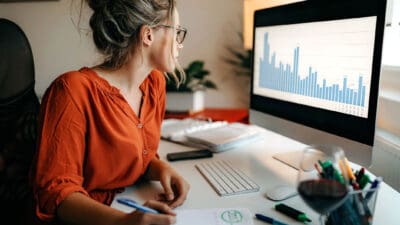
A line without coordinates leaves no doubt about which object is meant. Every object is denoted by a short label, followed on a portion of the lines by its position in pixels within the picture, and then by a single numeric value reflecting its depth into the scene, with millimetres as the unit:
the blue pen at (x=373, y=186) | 670
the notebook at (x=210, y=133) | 1317
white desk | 838
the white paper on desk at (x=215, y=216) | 784
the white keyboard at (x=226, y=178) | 948
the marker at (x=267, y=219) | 773
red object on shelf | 1916
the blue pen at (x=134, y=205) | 747
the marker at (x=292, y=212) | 782
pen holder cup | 658
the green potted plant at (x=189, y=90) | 1909
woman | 810
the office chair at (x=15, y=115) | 1208
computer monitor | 915
